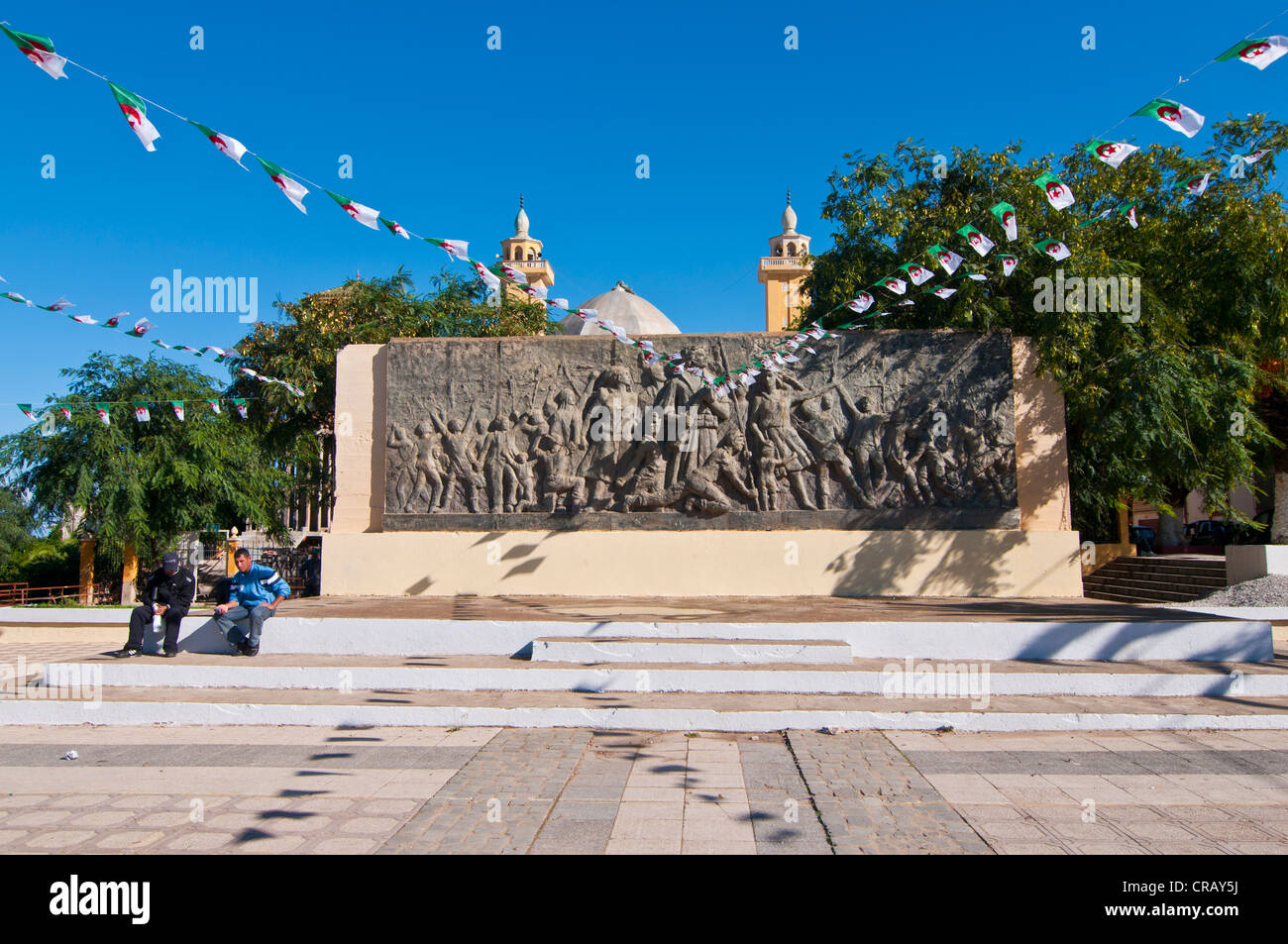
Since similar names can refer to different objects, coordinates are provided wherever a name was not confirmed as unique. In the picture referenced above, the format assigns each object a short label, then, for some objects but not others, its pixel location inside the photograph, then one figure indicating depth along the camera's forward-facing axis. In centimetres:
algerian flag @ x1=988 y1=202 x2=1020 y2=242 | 896
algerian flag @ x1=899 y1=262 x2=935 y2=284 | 1066
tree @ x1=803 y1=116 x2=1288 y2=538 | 1230
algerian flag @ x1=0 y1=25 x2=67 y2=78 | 558
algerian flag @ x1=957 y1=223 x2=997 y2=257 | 966
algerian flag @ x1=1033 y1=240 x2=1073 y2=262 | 969
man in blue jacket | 835
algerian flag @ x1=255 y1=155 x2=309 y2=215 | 636
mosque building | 3803
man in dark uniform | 820
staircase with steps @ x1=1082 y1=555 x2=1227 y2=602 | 1472
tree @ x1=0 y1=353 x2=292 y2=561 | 1900
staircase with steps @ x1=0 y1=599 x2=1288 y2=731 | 654
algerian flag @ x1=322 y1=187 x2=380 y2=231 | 678
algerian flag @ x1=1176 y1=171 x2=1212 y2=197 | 886
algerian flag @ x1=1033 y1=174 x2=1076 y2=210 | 852
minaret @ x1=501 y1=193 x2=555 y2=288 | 5859
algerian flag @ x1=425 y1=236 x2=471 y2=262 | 716
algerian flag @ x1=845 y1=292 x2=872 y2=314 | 1150
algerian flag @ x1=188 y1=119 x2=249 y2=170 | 618
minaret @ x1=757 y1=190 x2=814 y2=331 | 5334
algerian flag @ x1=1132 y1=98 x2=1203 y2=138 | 720
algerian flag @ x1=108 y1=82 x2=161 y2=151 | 589
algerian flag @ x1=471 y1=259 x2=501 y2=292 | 777
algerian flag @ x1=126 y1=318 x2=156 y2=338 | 1038
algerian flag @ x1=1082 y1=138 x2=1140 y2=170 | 786
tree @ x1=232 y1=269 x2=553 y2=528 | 2128
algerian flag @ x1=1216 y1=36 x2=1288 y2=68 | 660
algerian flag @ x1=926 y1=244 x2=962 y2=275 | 1008
